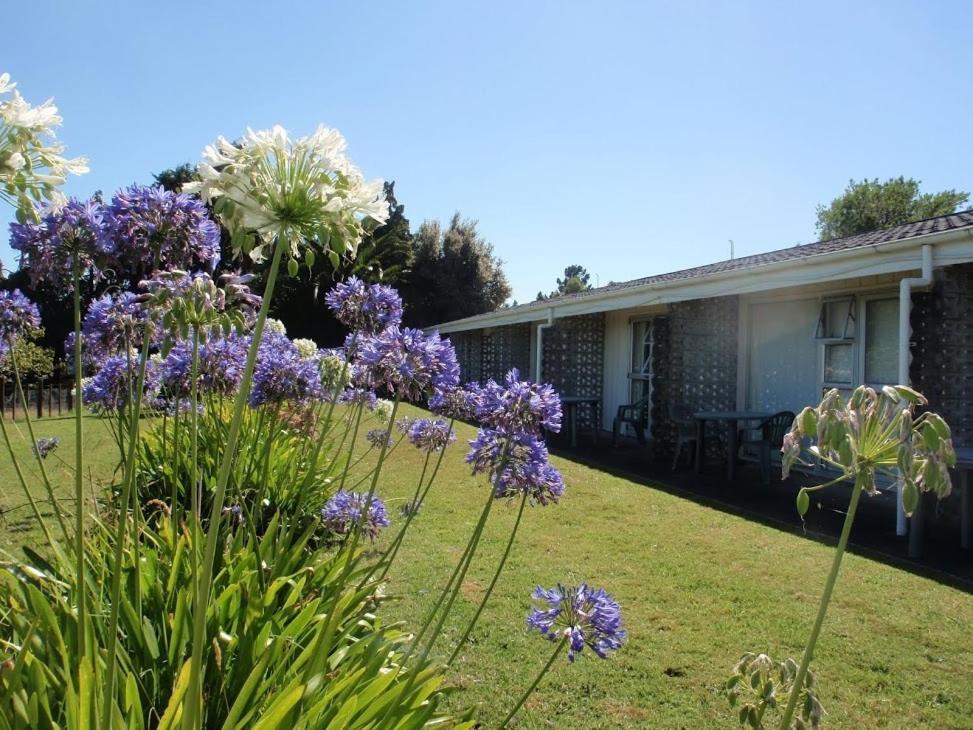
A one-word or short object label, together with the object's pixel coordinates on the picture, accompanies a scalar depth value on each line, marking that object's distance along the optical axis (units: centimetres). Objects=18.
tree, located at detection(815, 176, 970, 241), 3828
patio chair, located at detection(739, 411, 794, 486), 871
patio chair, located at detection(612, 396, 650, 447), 1282
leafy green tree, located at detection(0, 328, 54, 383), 1293
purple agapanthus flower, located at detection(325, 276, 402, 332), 262
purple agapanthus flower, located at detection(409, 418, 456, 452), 301
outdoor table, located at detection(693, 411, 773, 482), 887
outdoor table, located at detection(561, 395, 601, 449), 1251
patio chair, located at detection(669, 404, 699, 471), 980
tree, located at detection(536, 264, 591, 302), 5461
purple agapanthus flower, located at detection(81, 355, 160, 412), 297
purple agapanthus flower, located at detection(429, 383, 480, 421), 250
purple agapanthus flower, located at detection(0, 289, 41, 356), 255
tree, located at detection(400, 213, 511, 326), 3828
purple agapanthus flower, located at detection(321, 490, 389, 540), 320
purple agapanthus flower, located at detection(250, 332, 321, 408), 319
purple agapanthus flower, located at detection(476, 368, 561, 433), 192
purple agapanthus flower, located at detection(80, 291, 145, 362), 236
